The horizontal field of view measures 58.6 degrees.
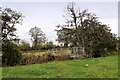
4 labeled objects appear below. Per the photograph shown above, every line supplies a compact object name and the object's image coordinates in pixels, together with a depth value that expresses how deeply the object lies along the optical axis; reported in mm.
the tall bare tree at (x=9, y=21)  18055
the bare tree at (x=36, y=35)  33709
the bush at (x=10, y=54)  7157
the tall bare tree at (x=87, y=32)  12069
